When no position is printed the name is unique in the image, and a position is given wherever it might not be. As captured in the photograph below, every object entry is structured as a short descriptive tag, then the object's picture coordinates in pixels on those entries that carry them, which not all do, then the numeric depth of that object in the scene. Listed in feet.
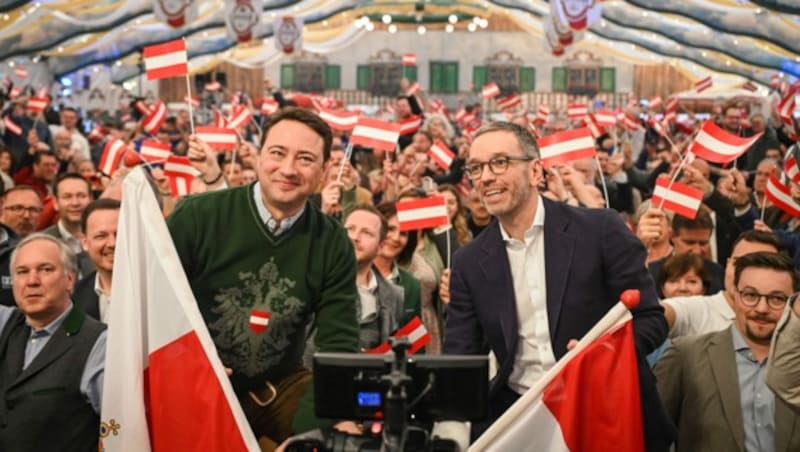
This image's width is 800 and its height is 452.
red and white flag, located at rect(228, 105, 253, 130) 41.24
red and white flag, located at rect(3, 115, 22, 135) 54.39
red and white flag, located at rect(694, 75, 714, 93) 74.12
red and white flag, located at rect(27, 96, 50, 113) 58.54
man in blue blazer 14.69
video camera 11.20
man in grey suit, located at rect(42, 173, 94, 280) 26.48
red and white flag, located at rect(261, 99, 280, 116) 55.83
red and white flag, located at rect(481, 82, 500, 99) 69.46
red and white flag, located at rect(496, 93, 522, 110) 66.64
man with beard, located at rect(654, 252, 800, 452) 15.51
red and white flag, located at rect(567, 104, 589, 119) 51.49
